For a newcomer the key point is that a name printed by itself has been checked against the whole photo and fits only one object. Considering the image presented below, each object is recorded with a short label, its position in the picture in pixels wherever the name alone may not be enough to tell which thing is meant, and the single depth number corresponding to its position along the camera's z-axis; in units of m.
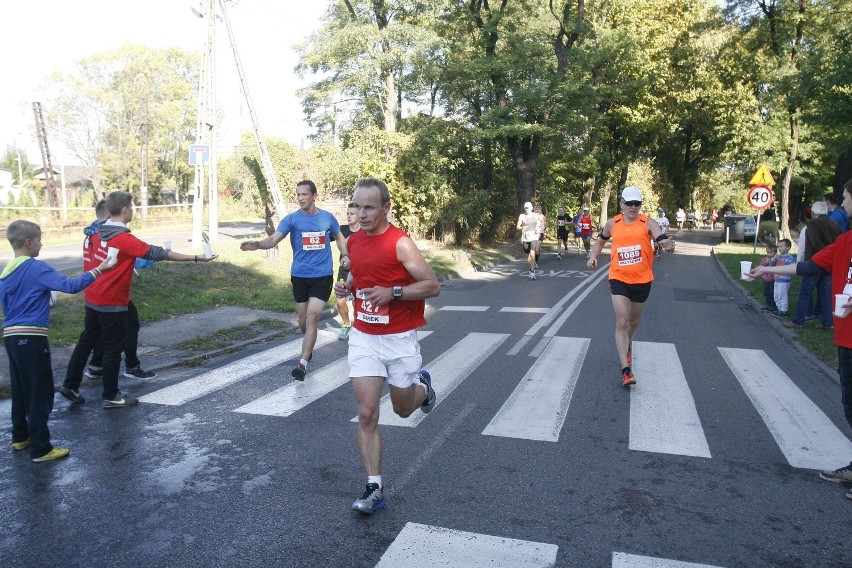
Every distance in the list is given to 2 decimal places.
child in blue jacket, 4.97
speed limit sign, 20.77
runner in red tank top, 4.14
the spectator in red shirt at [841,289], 4.46
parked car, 38.12
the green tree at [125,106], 55.72
